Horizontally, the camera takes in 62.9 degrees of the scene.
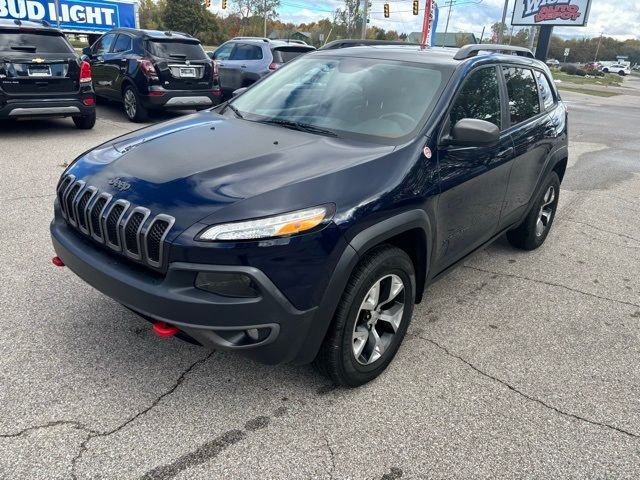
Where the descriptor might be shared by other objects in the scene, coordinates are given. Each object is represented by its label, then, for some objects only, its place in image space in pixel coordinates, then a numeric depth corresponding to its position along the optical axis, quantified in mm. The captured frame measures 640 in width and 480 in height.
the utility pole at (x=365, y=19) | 36781
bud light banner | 18406
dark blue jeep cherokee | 2244
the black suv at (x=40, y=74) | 7715
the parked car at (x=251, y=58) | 11664
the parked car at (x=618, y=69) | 81188
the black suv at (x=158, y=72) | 9703
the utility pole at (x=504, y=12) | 42844
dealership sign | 29188
